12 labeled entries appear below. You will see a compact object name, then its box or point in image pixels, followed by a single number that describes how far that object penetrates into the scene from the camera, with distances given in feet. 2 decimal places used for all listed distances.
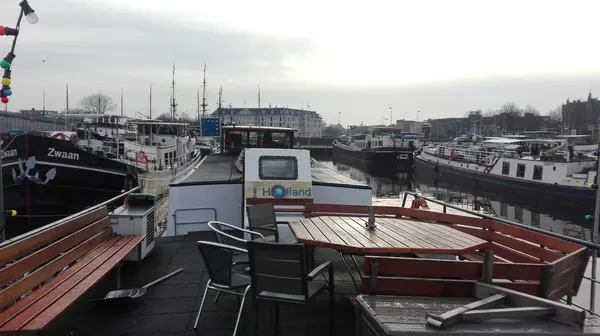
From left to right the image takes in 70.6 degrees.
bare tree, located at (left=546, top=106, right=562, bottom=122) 352.05
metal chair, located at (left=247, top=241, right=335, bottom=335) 10.23
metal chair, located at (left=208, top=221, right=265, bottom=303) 13.25
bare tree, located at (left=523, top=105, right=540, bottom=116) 387.47
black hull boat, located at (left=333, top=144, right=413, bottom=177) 162.91
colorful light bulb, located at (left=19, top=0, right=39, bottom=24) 20.02
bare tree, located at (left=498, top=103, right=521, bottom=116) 364.38
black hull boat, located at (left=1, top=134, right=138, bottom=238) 43.91
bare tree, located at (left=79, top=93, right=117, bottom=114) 237.45
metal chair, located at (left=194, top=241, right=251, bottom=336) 11.76
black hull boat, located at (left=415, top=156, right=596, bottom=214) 82.74
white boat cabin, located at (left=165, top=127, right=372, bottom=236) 24.12
